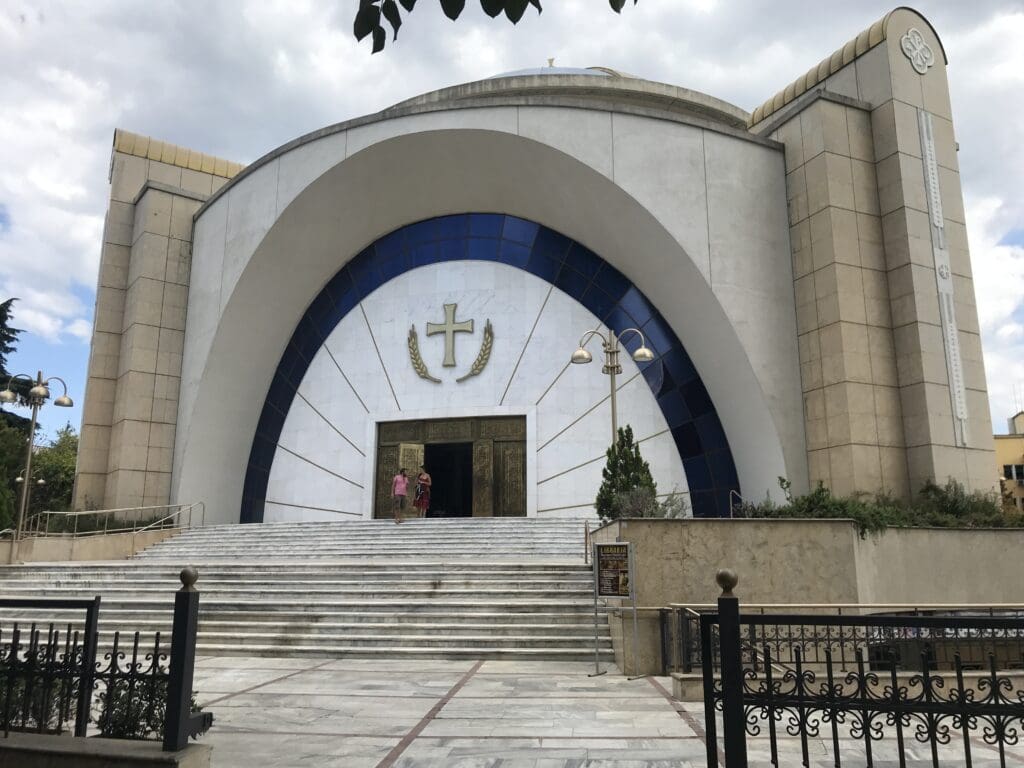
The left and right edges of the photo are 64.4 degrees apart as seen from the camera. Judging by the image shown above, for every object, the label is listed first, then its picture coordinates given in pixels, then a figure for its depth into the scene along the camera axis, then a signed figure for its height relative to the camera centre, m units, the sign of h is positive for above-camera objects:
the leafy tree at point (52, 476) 40.72 +3.72
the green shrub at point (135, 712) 4.66 -0.92
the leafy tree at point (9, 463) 23.44 +3.50
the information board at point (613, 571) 9.04 -0.23
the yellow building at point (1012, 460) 51.00 +5.60
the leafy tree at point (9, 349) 38.44 +9.43
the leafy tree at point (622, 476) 12.72 +1.16
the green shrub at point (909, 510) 12.70 +0.67
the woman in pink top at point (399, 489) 18.89 +1.41
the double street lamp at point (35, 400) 18.03 +3.38
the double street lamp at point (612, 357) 14.01 +3.30
